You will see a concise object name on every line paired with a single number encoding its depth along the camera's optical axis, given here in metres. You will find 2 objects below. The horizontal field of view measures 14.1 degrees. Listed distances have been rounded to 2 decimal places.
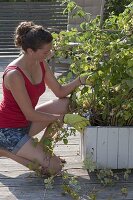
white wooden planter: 3.22
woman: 3.15
